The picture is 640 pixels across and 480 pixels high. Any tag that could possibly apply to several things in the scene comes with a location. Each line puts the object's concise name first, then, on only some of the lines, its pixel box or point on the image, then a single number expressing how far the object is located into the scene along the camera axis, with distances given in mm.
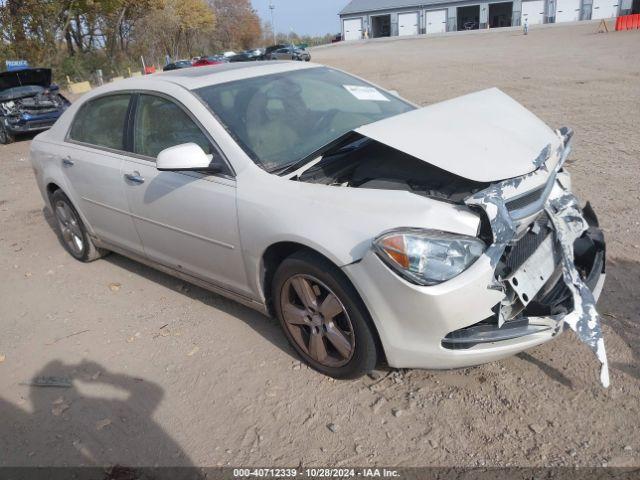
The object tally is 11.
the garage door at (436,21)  67438
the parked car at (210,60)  29734
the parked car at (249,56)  35759
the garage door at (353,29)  72812
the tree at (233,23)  63344
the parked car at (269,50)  38759
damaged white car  2451
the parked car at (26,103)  12383
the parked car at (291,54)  36344
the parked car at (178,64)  32334
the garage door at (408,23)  68750
